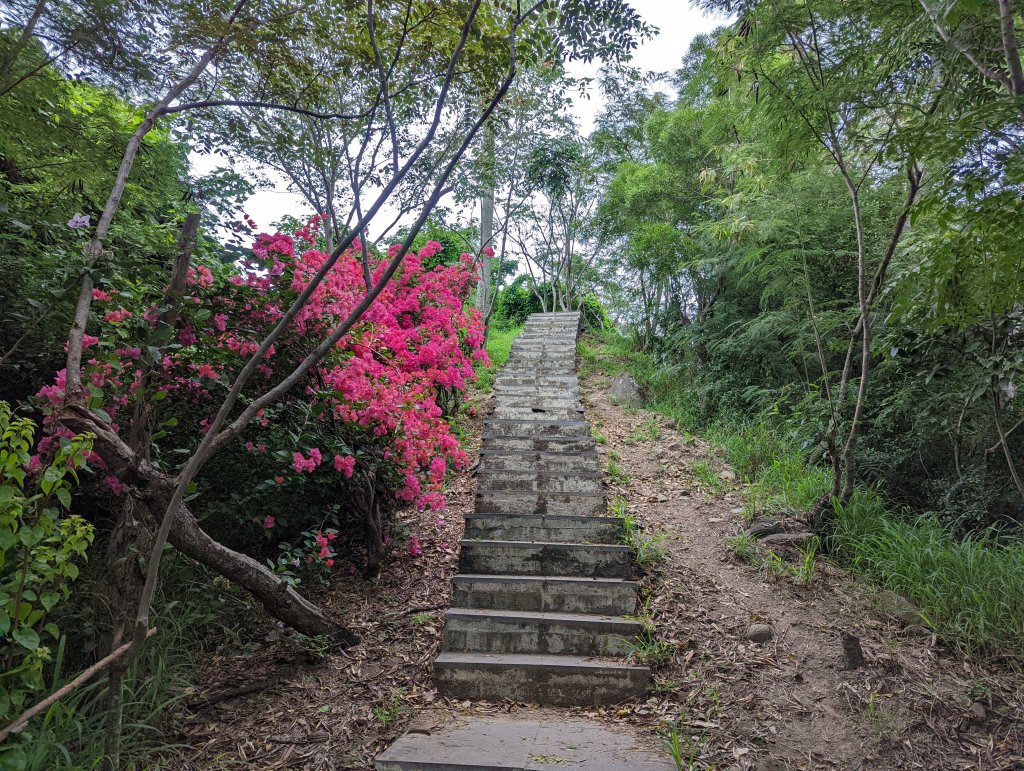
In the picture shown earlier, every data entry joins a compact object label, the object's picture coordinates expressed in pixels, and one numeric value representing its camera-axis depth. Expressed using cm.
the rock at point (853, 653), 292
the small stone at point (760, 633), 324
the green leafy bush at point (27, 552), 169
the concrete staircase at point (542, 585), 306
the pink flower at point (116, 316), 274
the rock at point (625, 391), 784
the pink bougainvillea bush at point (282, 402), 278
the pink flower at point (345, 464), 336
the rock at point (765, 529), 415
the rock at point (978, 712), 258
